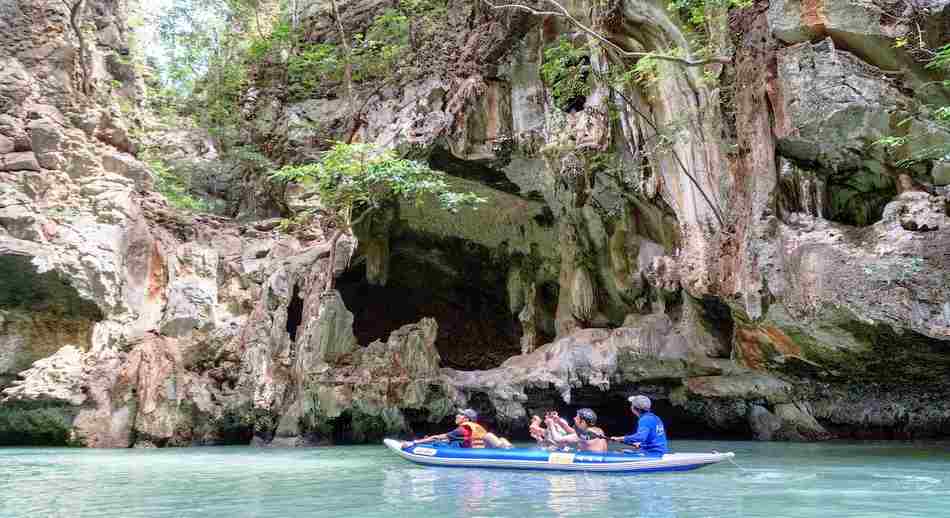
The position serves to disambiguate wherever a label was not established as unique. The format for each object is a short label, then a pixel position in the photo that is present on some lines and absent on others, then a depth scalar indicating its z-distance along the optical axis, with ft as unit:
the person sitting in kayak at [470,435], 33.73
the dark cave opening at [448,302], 65.16
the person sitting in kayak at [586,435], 31.09
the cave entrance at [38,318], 47.73
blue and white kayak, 28.48
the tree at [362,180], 49.73
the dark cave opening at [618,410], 50.62
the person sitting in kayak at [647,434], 29.66
